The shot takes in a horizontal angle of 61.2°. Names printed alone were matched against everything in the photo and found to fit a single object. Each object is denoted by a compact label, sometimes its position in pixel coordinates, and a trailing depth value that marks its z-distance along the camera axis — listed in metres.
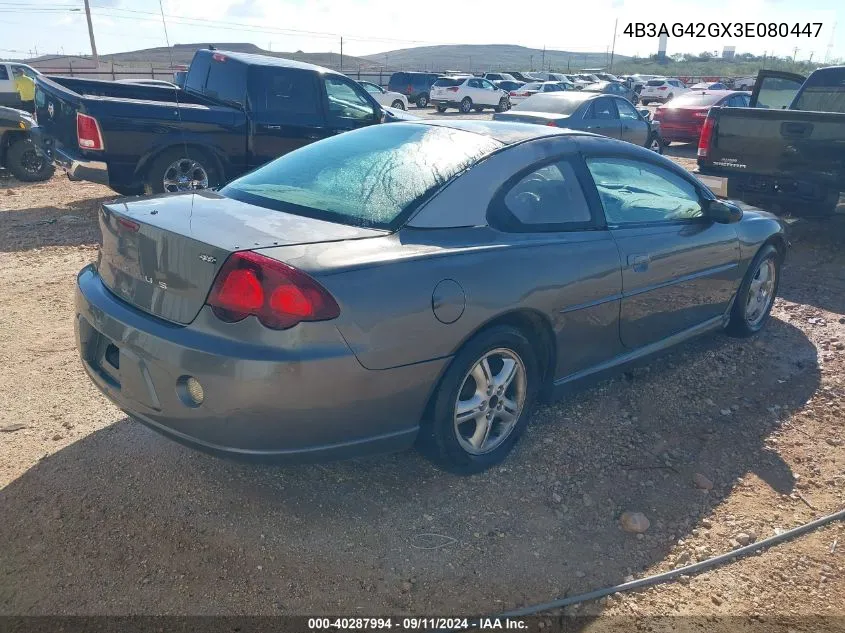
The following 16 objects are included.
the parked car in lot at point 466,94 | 33.72
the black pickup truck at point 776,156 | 7.03
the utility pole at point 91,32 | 43.31
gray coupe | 2.63
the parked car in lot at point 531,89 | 37.50
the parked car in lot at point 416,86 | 37.19
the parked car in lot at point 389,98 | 29.63
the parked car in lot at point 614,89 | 28.09
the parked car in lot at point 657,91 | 45.09
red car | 17.28
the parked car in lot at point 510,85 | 42.66
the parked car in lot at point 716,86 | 37.50
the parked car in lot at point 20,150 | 9.98
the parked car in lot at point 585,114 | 12.09
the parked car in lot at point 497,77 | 46.92
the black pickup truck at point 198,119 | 7.70
